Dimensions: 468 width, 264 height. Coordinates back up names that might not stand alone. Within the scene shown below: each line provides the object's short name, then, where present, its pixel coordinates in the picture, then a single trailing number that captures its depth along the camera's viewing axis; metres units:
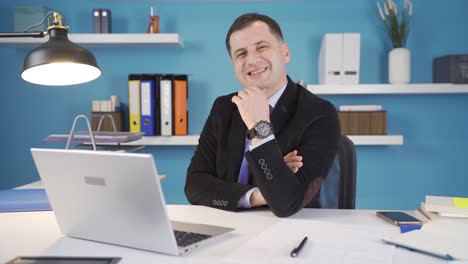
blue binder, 2.54
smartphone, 1.12
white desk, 0.87
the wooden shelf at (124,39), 2.53
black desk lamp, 1.30
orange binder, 2.54
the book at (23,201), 1.32
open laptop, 0.79
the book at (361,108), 2.55
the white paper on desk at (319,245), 0.86
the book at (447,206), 1.18
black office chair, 1.55
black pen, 0.87
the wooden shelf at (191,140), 2.51
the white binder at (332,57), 2.47
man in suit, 1.23
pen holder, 2.62
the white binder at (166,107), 2.52
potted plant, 2.52
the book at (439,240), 0.87
